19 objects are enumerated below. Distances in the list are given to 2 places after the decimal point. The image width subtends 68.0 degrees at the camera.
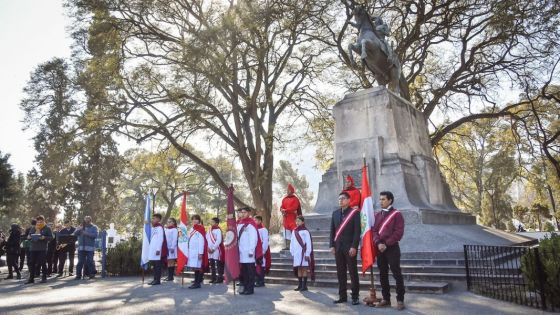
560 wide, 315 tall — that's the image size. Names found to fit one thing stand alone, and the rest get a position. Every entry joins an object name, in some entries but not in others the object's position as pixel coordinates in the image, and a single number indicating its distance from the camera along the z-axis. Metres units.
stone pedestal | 13.71
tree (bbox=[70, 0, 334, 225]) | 19.00
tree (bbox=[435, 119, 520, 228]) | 28.08
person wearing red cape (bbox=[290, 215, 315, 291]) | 9.19
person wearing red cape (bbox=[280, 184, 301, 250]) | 12.42
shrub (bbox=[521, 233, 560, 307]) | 6.26
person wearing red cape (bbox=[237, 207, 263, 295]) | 8.88
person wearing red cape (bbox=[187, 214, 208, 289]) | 10.46
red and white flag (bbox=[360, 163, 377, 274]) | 7.44
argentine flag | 11.88
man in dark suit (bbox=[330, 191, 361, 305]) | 7.17
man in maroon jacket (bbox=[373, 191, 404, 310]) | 6.77
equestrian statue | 15.74
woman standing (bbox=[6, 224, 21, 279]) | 13.93
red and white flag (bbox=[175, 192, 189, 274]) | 11.30
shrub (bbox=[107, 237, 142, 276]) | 14.70
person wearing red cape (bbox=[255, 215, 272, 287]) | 10.17
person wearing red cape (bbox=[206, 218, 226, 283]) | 11.30
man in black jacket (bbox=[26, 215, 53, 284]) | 12.41
